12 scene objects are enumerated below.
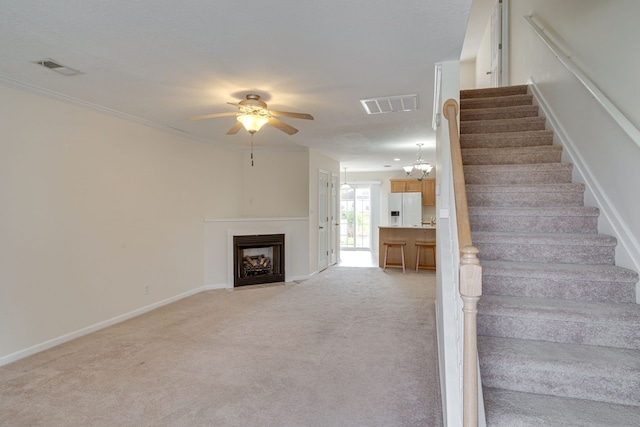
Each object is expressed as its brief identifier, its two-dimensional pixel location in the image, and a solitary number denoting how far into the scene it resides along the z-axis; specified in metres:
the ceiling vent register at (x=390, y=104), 3.55
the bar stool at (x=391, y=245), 6.99
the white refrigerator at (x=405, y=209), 9.28
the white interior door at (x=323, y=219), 7.04
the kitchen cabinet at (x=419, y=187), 9.29
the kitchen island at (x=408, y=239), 7.08
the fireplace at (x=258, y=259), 5.82
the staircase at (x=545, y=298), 1.65
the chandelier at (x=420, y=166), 6.84
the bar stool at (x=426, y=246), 6.84
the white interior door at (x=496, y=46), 5.51
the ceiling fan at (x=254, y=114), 3.14
